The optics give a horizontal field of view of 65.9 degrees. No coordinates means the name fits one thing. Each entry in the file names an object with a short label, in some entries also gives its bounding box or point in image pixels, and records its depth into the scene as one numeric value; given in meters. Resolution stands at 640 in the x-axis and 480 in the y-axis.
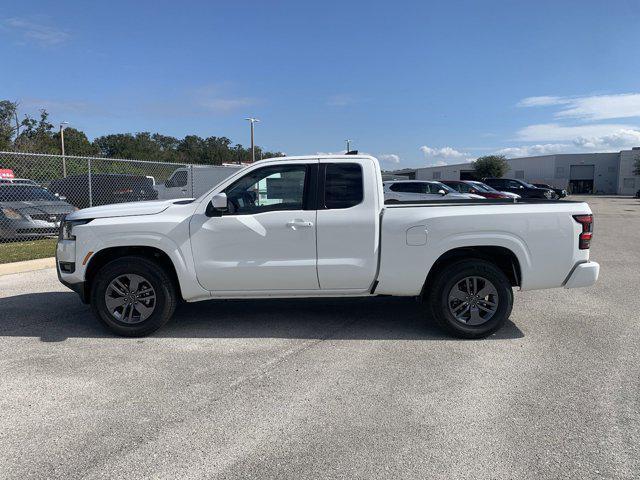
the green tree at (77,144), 76.32
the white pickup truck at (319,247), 4.92
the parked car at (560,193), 43.46
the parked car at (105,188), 14.97
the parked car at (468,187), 24.96
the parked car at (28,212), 11.56
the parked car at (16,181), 13.54
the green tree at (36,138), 44.10
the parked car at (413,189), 18.26
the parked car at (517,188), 32.88
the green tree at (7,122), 44.00
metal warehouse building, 78.25
